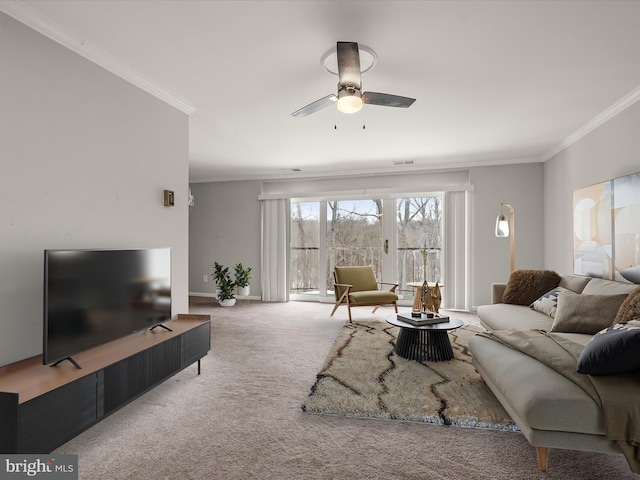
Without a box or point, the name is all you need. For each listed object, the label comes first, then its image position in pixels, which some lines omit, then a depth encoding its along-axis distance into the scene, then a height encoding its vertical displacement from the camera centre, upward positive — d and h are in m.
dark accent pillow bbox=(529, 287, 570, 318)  3.44 -0.63
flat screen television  1.95 -0.35
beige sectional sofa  1.66 -0.83
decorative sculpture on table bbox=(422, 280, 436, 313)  4.93 -0.85
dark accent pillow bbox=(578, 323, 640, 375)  1.69 -0.57
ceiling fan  2.14 +1.03
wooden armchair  4.87 -0.71
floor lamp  4.67 +0.21
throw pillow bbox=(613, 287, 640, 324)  2.46 -0.49
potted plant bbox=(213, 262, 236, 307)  6.22 -0.80
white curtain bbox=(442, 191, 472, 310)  5.71 -0.14
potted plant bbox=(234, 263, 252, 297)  6.43 -0.66
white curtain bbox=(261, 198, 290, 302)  6.64 -0.14
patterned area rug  2.32 -1.14
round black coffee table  3.27 -0.96
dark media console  1.58 -0.79
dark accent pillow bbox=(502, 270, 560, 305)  3.96 -0.50
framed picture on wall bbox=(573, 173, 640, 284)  3.13 +0.13
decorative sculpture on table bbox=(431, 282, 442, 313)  5.01 -0.80
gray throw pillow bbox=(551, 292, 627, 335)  2.80 -0.59
